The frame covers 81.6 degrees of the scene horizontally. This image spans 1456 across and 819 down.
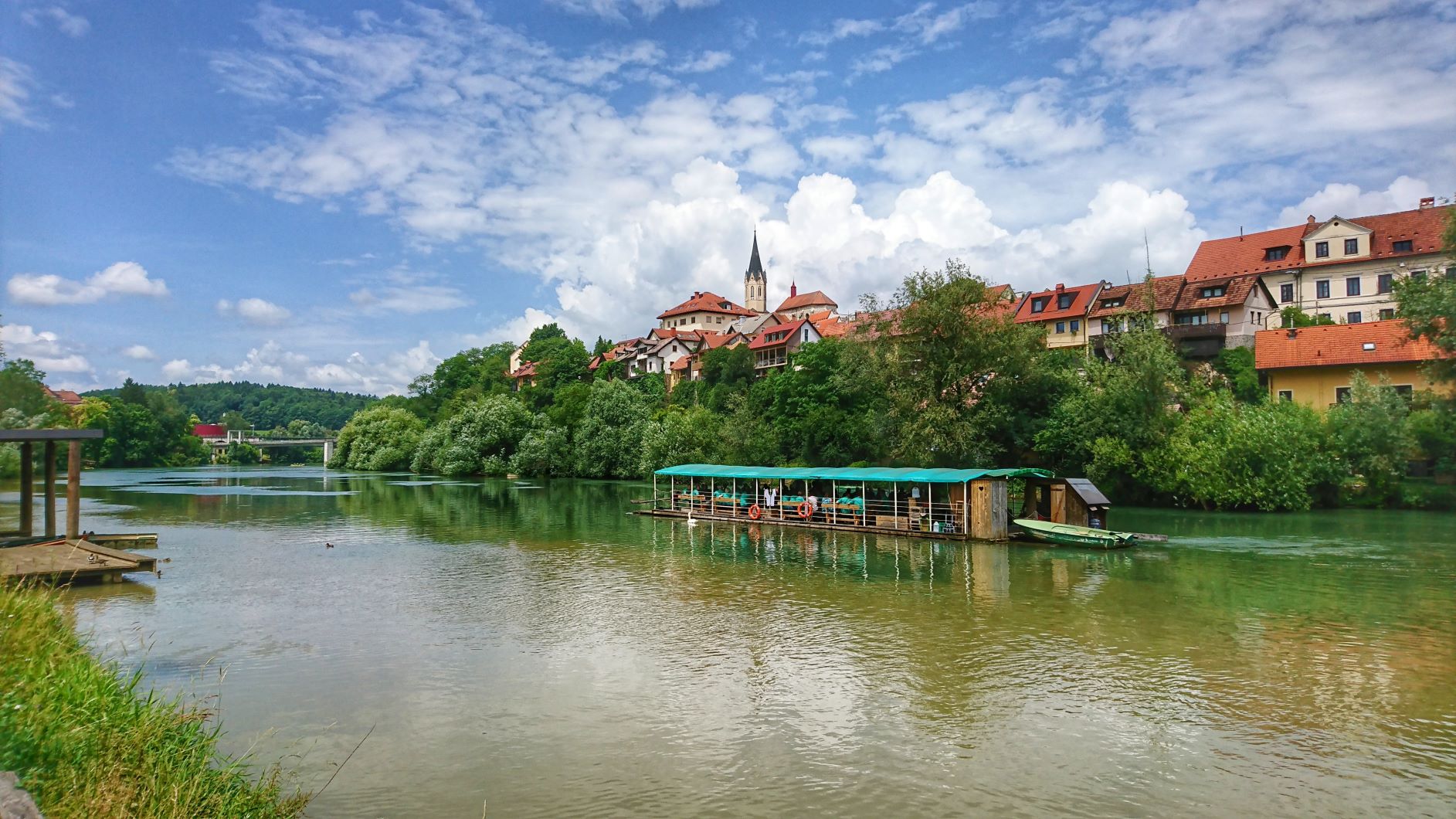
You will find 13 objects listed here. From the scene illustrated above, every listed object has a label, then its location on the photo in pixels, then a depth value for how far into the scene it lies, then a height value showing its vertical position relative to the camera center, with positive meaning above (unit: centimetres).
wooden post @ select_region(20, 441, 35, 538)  2709 -131
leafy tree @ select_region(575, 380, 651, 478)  8162 +111
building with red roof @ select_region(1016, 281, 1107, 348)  6988 +1062
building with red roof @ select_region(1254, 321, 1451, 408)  5268 +469
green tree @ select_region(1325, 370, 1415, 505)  4491 -38
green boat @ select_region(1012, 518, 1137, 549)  3191 -386
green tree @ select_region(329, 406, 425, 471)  10806 +115
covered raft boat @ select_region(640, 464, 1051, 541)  3466 -290
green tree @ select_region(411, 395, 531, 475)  9250 +87
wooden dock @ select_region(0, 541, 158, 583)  2259 -311
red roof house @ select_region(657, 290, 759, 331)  14238 +2183
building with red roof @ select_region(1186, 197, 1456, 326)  6222 +1326
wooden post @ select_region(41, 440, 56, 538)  2733 -111
